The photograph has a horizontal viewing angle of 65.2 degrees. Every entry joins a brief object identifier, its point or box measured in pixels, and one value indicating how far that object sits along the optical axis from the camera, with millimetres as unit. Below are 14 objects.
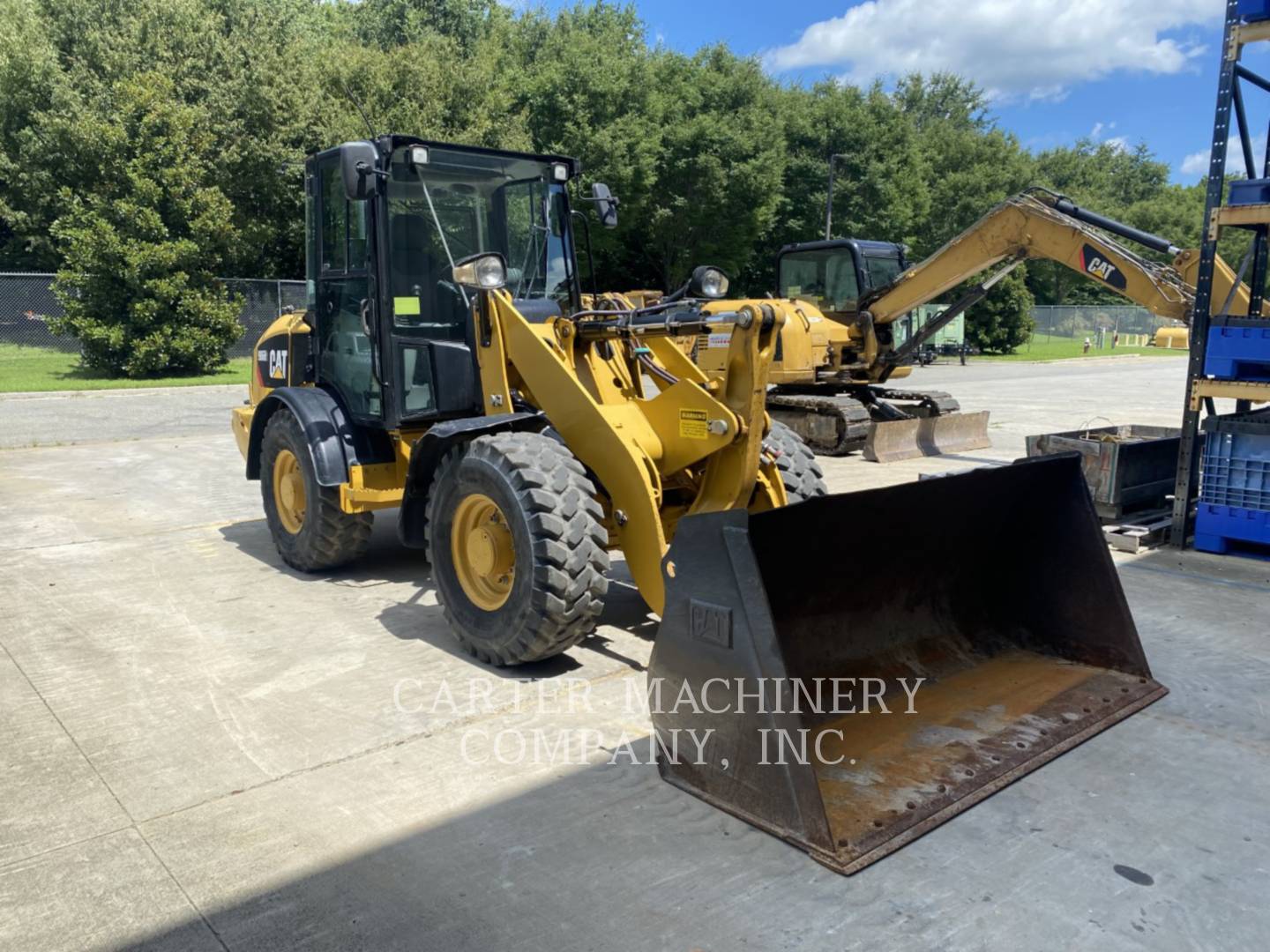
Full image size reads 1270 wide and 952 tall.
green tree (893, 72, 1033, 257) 42344
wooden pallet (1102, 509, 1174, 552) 7852
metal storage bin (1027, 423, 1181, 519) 8516
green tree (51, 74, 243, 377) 21297
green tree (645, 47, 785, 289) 30828
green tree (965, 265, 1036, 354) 38938
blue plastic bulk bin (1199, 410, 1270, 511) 7328
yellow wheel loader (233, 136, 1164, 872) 3576
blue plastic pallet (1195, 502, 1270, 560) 7402
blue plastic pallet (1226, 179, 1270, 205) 7184
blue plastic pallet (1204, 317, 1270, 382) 7175
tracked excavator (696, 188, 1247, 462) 11383
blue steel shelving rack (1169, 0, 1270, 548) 7266
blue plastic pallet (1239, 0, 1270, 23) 7340
